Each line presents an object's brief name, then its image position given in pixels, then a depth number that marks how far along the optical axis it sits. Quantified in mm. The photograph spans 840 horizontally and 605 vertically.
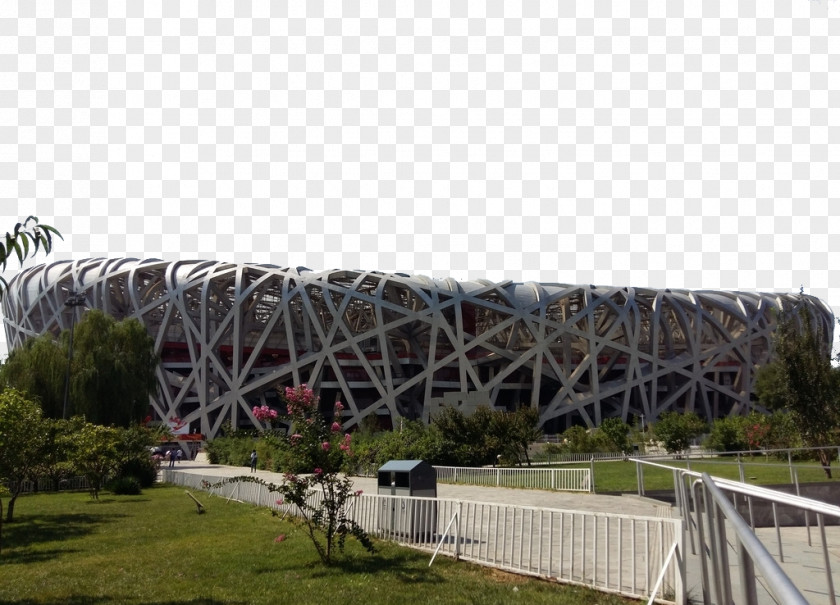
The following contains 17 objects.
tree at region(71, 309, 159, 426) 37281
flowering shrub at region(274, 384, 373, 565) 10227
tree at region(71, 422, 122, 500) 22531
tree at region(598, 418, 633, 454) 40500
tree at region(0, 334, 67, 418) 36594
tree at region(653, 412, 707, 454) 40000
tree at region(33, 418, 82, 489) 18675
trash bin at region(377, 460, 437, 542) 11195
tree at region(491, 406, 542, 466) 31266
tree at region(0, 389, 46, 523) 16156
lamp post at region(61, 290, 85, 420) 33981
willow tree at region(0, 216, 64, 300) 5438
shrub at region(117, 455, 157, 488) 28667
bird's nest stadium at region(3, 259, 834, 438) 55906
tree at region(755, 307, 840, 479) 22578
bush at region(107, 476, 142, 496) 25781
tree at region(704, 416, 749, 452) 36094
